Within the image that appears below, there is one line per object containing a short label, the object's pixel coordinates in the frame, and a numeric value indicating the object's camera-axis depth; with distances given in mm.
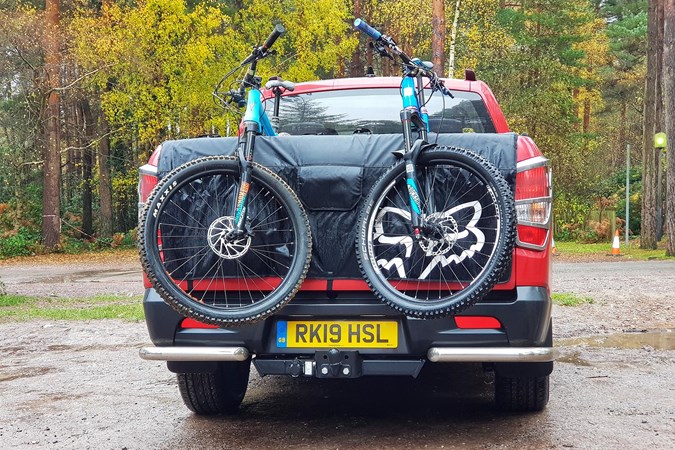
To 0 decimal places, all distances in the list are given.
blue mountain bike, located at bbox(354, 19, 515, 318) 3920
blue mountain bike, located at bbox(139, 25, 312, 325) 4043
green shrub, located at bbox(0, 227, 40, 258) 28844
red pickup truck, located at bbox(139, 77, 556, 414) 4035
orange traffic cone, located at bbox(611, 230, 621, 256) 23969
